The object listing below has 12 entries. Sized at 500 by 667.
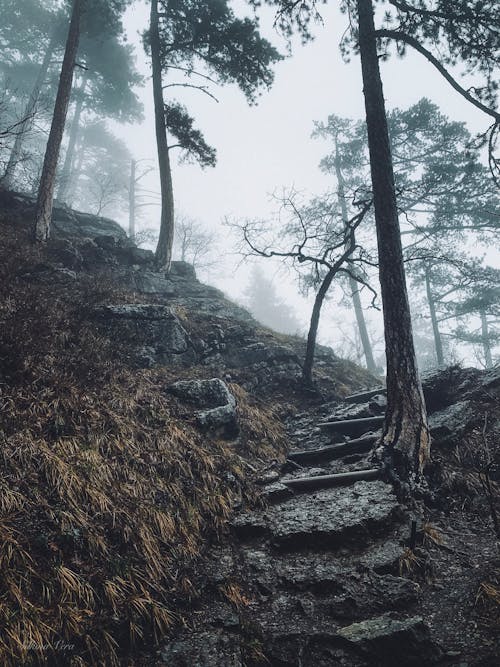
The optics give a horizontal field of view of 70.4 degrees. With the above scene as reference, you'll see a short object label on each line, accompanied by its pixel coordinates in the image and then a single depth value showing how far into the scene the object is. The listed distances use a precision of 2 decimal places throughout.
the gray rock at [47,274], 7.85
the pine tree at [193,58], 12.55
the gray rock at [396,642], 2.71
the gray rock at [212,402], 6.25
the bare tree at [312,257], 9.68
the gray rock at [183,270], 14.23
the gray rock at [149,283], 11.02
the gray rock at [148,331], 7.47
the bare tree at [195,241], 27.97
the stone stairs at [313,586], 2.89
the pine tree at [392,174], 5.42
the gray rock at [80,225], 12.43
